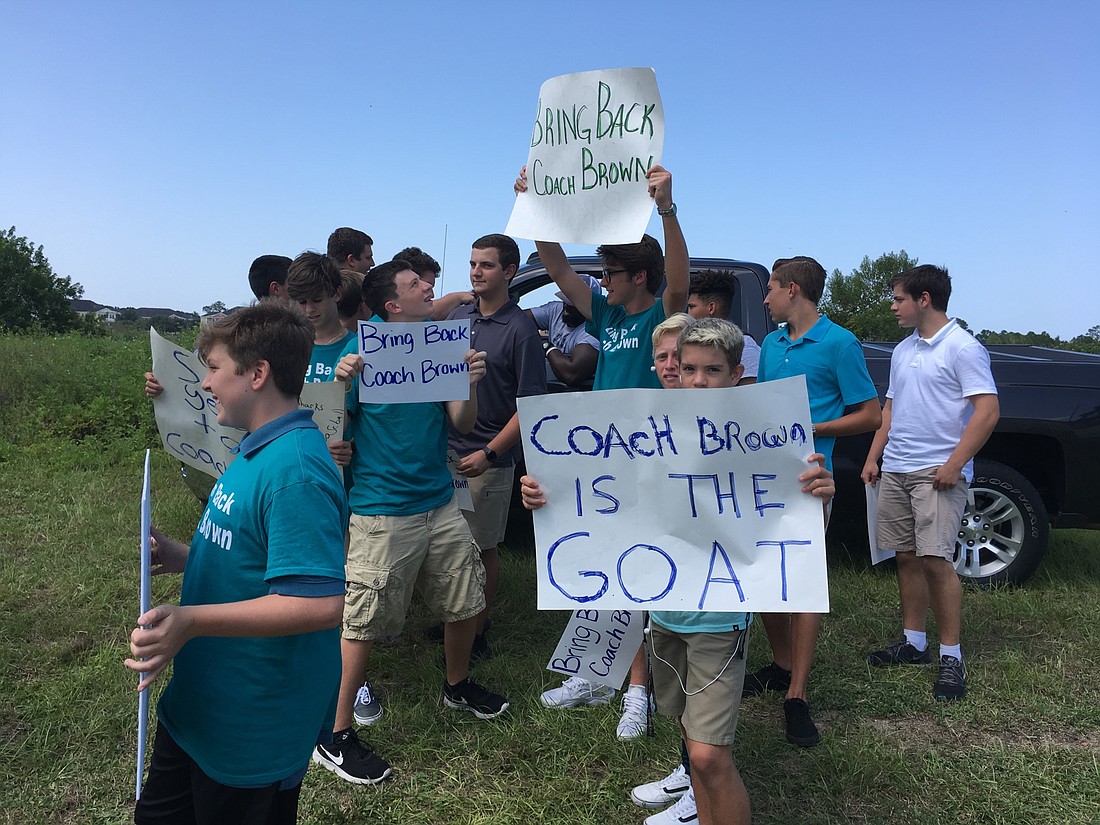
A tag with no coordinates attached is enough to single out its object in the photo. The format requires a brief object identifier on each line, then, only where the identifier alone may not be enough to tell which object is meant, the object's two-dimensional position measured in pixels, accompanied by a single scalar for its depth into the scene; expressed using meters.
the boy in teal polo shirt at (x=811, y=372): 3.27
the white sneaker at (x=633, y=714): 3.09
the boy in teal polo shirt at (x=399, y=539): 2.96
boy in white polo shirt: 3.67
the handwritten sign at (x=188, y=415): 2.69
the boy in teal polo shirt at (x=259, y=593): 1.57
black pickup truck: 4.90
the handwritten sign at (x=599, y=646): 2.88
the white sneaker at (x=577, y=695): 3.34
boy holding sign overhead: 3.07
